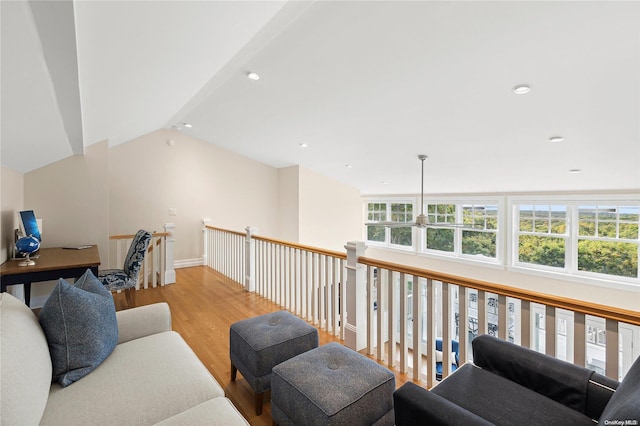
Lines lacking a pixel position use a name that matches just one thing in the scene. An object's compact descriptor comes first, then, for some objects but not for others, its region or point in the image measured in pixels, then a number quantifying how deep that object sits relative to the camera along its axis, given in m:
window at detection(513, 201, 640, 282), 4.71
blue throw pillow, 1.32
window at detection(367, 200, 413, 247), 7.55
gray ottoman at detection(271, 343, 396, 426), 1.33
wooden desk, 2.46
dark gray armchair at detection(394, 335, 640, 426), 1.05
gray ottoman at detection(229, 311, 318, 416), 1.76
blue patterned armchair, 3.12
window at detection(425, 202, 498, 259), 6.14
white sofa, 0.97
